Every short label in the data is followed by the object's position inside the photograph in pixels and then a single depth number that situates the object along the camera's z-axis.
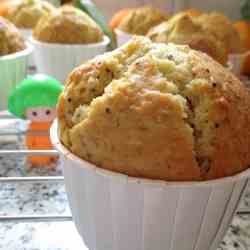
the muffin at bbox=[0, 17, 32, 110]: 0.34
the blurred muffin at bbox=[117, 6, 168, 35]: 0.47
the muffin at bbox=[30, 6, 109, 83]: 0.38
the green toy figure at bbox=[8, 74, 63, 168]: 0.29
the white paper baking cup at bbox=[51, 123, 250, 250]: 0.18
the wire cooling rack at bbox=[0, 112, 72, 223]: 0.24
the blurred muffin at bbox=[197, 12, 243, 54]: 0.43
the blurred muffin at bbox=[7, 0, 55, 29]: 0.45
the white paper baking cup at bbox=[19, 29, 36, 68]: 0.43
